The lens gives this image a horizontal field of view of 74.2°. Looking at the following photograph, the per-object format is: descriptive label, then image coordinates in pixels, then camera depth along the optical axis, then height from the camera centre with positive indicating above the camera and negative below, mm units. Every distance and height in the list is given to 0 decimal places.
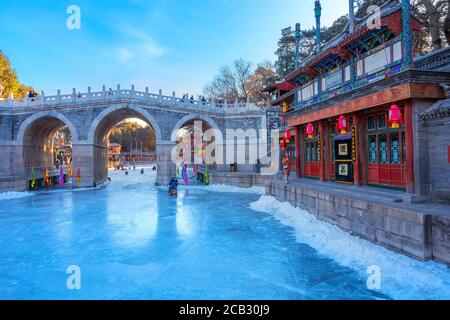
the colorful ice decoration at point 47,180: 24359 -1122
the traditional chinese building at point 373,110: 7672 +1641
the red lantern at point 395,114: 7781 +1167
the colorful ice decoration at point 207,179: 24469 -1332
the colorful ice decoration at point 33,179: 22484 -941
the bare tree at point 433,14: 17156 +8544
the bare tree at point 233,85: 42094 +11359
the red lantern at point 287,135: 16734 +1470
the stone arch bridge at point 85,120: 23438 +3686
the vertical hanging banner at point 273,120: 22375 +3122
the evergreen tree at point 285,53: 35844 +13437
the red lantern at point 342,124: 10500 +1289
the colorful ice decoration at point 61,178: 24447 -986
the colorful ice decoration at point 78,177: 23375 -893
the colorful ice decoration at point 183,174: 26297 -1059
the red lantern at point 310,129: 13102 +1402
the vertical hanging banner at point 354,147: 10461 +449
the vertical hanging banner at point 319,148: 13031 +550
